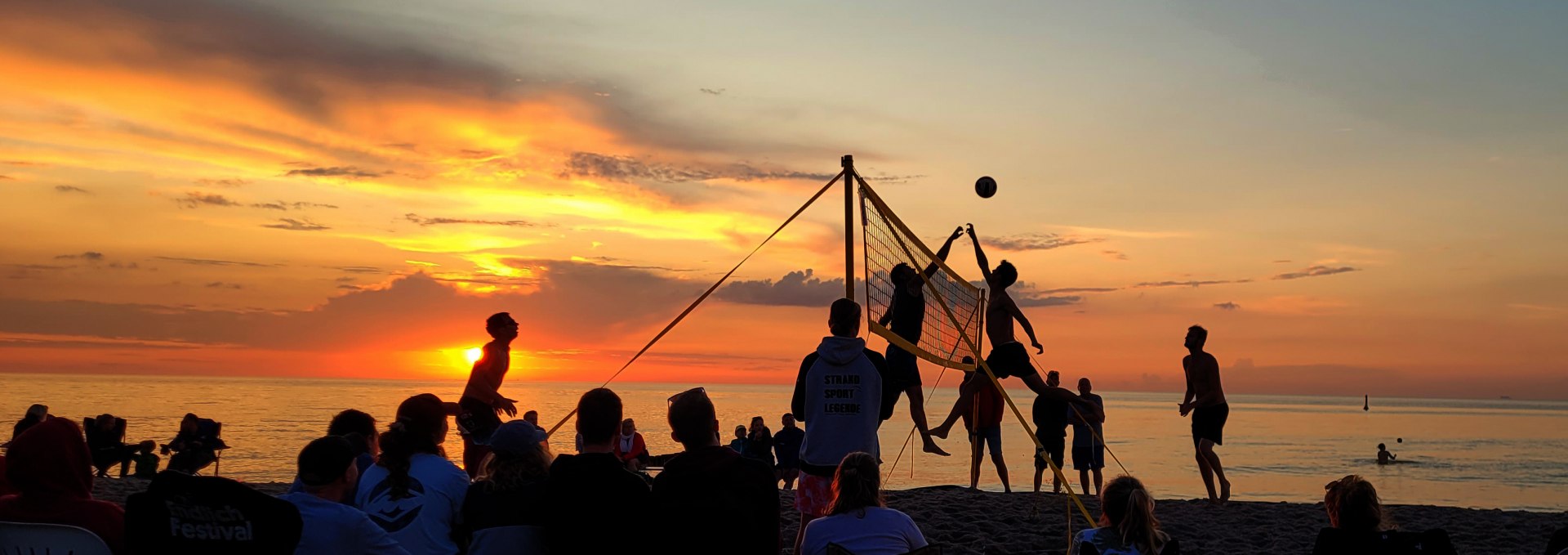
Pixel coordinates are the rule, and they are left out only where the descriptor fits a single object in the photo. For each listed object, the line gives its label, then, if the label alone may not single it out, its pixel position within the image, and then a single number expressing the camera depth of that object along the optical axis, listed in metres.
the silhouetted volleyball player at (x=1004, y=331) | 9.85
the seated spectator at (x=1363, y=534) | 4.33
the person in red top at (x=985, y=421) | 13.25
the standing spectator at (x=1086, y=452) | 14.85
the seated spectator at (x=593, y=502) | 3.99
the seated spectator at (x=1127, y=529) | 4.23
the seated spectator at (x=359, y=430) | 4.99
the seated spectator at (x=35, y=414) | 10.36
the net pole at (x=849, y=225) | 8.37
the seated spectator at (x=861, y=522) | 4.50
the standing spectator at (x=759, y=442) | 15.93
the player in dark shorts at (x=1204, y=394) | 12.00
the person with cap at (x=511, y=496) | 4.13
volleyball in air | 10.52
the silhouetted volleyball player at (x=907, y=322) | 9.25
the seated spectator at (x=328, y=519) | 3.71
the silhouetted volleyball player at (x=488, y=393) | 7.51
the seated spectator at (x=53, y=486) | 4.18
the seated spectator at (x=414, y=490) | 4.27
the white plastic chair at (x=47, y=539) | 4.10
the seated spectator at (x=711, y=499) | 4.14
